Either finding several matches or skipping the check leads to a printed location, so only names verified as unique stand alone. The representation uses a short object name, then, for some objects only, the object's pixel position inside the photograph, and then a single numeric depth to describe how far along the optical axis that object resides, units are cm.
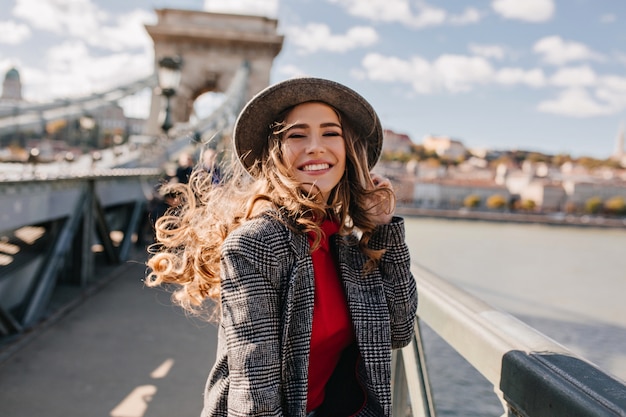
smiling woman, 86
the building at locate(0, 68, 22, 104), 2643
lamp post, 687
